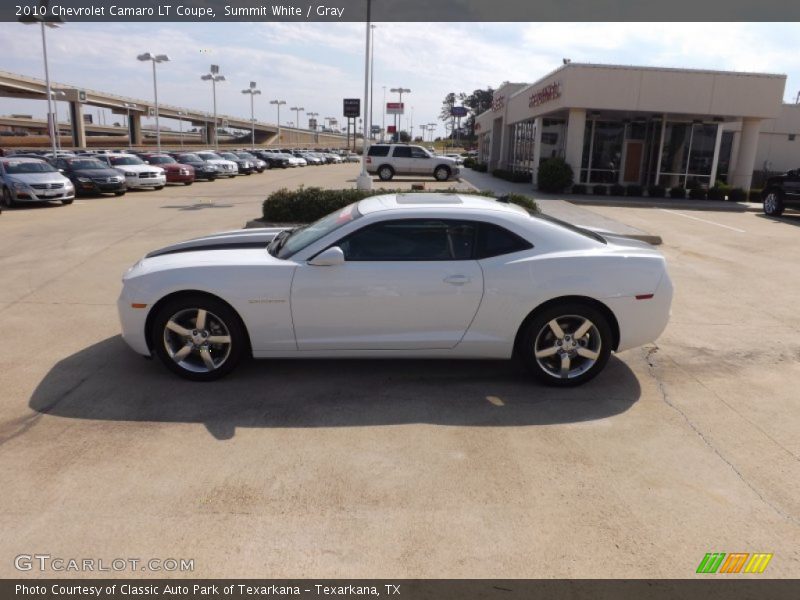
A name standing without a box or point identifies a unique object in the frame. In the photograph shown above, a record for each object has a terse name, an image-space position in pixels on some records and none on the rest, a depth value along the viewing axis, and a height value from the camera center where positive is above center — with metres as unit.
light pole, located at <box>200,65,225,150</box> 68.19 +8.59
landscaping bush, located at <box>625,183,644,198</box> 26.34 -0.90
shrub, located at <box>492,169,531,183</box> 31.58 -0.60
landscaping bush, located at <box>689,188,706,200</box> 25.97 -0.92
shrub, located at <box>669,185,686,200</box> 26.00 -0.90
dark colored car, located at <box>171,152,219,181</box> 34.53 -0.69
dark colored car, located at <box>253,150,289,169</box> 55.19 -0.30
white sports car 4.88 -1.08
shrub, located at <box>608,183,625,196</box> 26.09 -0.90
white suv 32.91 -0.05
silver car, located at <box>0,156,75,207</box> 18.38 -1.04
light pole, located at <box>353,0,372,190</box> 19.02 +0.14
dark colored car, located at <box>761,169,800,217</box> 18.98 -0.59
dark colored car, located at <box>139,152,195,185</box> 30.03 -0.79
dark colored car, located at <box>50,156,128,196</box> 22.41 -0.95
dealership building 24.69 +2.17
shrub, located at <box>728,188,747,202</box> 25.30 -0.91
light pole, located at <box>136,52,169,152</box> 50.62 +7.77
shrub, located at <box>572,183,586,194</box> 26.61 -0.90
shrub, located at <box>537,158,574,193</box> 25.50 -0.37
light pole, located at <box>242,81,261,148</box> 85.94 +9.00
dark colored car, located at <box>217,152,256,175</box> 41.88 -0.56
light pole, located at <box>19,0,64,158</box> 31.91 +6.92
